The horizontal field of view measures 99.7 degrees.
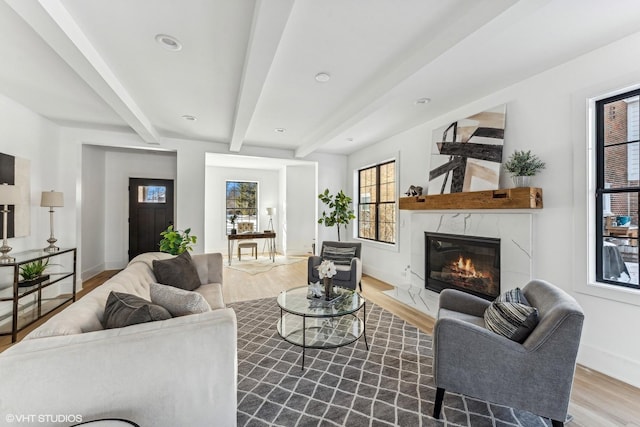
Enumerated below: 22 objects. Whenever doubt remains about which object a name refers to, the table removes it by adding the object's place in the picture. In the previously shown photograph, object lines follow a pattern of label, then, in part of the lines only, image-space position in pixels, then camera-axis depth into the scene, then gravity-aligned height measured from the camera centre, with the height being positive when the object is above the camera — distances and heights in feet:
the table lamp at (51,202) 12.53 +0.54
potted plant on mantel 8.64 +1.57
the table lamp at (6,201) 9.29 +0.41
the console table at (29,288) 9.20 -2.93
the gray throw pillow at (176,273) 9.16 -2.06
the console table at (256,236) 22.50 -1.88
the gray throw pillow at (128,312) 4.73 -1.79
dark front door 19.89 +0.13
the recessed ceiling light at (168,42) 6.98 +4.58
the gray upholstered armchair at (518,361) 4.84 -2.81
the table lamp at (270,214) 27.04 +0.01
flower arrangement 9.05 -1.87
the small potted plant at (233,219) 27.02 -0.50
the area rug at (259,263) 19.98 -4.03
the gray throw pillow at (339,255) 14.16 -2.16
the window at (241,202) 27.40 +1.22
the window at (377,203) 16.60 +0.80
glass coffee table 7.99 -3.91
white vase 8.71 +1.11
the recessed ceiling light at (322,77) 8.84 +4.59
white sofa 3.75 -2.38
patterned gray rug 5.66 -4.26
